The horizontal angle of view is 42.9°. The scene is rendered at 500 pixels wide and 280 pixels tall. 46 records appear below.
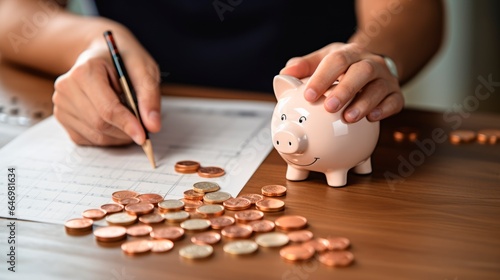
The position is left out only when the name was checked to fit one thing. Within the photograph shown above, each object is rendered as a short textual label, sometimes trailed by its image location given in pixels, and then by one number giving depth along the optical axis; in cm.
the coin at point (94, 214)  78
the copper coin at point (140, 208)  79
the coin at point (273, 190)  85
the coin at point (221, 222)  75
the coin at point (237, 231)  73
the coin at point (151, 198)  82
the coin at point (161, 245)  69
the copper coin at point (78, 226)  75
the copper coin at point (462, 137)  109
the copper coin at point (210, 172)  92
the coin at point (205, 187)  86
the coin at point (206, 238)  71
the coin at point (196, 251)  68
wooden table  65
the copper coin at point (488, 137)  109
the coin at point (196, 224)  75
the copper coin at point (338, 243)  70
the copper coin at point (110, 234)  72
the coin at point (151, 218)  77
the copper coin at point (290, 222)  75
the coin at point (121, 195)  84
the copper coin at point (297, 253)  67
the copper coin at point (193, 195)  84
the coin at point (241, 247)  69
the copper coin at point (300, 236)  72
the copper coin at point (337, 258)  67
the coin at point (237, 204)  81
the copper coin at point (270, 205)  80
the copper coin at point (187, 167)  95
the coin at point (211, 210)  79
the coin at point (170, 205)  80
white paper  85
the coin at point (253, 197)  83
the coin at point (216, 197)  83
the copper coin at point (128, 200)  82
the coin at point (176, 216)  77
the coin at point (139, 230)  73
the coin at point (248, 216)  77
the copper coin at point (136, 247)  69
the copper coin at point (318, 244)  70
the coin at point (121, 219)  76
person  94
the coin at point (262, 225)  75
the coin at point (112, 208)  80
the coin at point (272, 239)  71
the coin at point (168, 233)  72
